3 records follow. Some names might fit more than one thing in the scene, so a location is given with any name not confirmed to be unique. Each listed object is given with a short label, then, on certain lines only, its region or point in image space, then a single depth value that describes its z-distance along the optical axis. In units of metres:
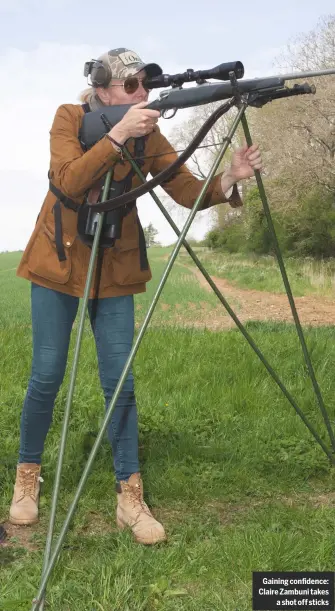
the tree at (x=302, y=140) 30.02
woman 3.77
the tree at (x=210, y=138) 31.16
